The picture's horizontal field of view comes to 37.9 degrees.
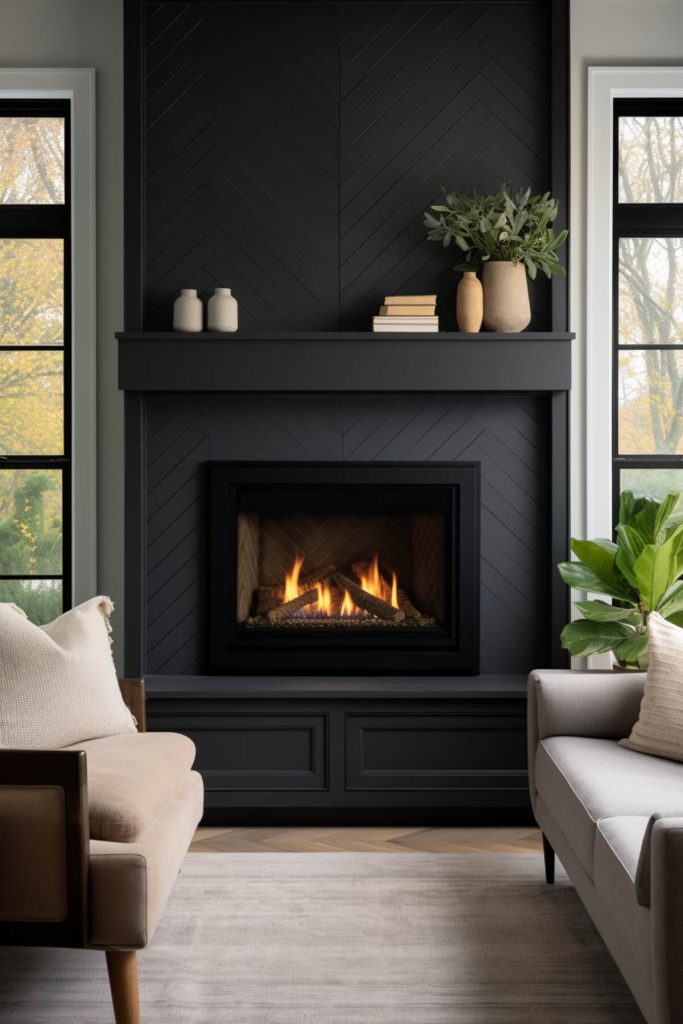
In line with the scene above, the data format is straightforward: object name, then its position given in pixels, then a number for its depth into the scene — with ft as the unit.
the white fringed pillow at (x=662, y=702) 8.90
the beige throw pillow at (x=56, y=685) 8.23
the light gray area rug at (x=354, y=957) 7.49
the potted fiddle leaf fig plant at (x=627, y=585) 11.07
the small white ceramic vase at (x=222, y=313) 12.07
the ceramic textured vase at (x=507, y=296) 12.06
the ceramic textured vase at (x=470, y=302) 12.07
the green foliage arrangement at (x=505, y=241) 11.89
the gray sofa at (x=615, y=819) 5.71
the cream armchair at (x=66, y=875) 6.76
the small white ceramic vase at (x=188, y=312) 12.05
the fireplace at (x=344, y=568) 12.74
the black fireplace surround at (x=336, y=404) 11.94
